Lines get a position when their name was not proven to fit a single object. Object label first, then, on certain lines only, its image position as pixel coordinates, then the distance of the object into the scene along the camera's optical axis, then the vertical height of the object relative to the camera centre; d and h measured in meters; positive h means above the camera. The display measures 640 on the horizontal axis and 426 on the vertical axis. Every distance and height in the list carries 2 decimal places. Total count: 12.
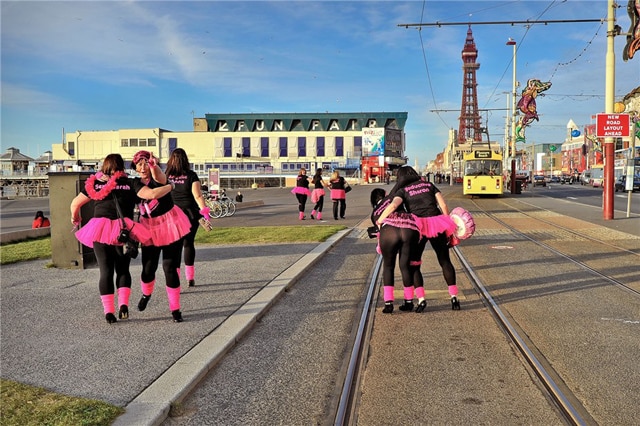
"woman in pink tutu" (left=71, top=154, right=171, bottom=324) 5.81 -0.46
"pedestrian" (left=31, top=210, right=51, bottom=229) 17.11 -1.33
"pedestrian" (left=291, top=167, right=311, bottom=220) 19.45 -0.41
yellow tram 35.97 -0.07
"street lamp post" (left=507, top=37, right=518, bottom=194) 43.42 +3.36
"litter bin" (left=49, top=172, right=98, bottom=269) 9.54 -0.74
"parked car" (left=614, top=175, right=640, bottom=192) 50.64 -1.18
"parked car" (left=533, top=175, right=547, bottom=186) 72.88 -1.04
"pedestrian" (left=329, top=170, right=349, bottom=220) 19.50 -0.51
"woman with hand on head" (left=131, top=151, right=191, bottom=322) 6.00 -0.58
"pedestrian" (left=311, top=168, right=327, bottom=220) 19.42 -0.49
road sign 17.50 +1.46
